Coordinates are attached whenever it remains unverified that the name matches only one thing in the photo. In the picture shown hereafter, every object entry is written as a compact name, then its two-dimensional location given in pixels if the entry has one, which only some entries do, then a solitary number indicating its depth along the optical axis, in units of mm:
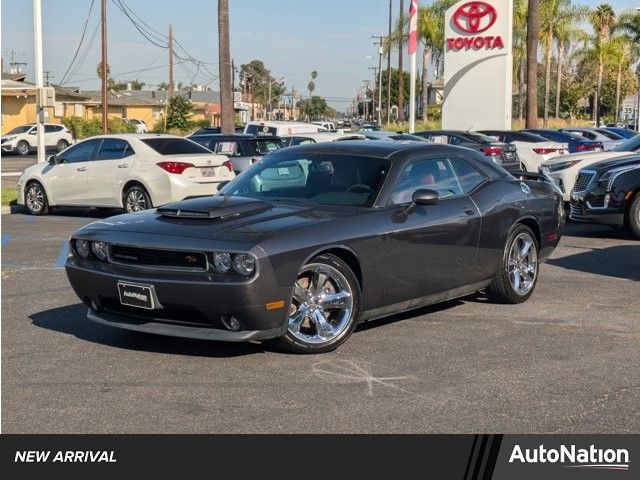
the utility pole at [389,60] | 64056
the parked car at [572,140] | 26566
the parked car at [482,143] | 22312
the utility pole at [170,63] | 71875
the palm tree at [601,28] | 85000
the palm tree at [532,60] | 38403
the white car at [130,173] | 16766
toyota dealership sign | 34562
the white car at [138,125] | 61825
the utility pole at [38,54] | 22406
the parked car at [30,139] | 49875
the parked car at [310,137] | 22344
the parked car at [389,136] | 22228
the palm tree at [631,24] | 81312
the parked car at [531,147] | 24203
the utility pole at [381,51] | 93238
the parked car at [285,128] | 28156
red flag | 34125
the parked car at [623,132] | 40250
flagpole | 34188
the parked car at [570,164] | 17312
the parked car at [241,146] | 20078
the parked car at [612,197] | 14500
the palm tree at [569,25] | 67312
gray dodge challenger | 6781
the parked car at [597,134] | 35681
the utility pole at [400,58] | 57969
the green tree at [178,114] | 64438
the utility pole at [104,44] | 45406
